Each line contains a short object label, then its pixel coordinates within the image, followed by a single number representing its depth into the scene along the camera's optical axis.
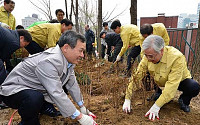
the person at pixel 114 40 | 4.56
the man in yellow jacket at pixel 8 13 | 3.39
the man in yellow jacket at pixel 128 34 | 3.56
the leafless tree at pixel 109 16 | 10.47
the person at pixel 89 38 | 6.66
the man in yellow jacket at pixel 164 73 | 1.72
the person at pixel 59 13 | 4.04
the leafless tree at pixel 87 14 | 13.26
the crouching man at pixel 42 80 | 1.36
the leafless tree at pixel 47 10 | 11.13
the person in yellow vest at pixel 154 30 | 2.85
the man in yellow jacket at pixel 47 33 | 2.99
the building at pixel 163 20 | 20.16
